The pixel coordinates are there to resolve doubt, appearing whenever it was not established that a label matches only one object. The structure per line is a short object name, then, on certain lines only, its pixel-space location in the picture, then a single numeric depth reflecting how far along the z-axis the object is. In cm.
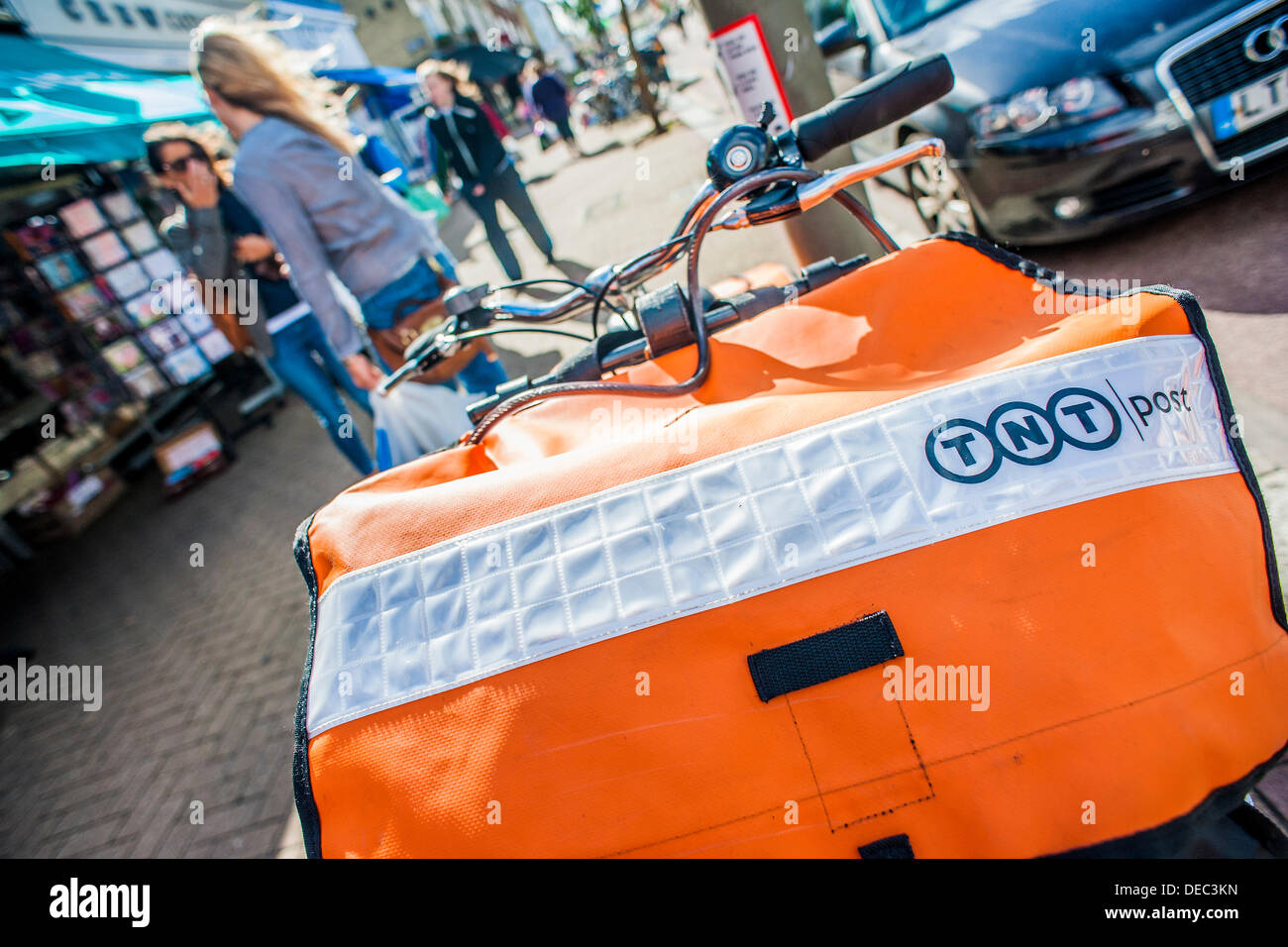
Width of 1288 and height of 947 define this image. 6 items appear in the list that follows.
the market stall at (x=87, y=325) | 587
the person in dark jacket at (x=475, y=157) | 597
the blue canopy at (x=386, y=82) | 1351
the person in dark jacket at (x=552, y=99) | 1218
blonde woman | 272
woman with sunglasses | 300
